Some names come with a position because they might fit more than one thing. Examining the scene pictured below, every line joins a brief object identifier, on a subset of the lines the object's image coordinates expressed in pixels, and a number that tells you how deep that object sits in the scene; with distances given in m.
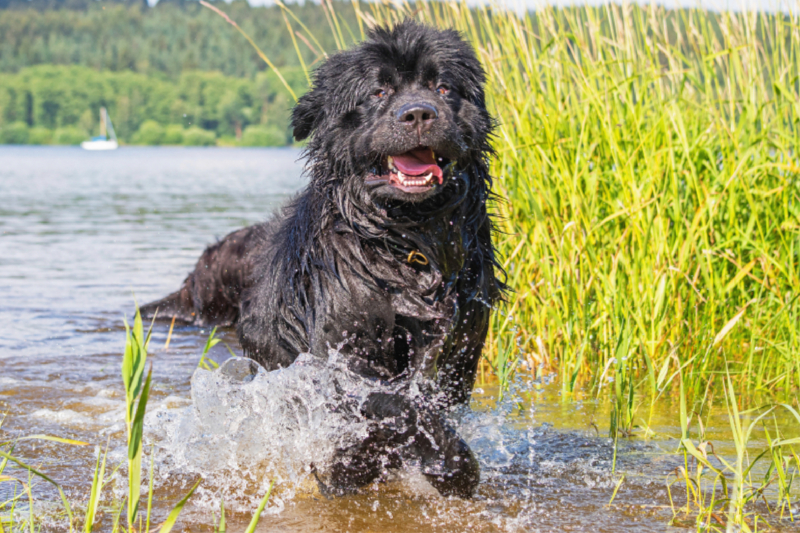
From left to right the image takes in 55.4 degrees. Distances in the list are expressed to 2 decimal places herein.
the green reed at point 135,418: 1.97
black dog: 3.13
